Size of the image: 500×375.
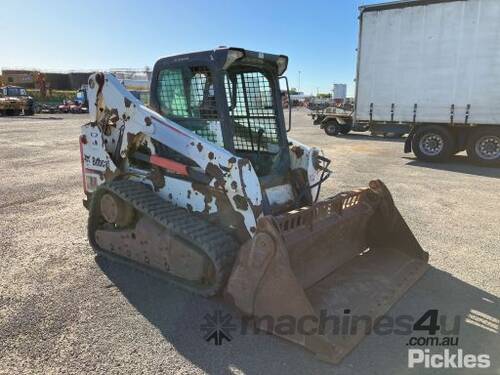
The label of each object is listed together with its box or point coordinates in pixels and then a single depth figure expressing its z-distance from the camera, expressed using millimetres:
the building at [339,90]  64562
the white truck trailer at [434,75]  12281
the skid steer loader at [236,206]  3562
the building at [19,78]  55938
